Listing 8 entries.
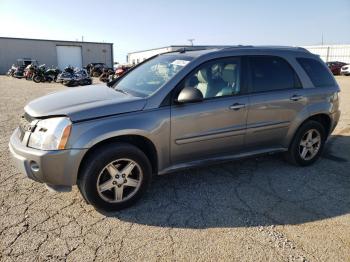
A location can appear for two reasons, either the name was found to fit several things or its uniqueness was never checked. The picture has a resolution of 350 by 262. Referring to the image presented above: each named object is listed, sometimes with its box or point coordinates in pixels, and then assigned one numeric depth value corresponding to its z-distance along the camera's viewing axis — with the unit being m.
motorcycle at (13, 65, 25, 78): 29.81
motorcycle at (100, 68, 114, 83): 23.92
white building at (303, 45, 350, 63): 38.87
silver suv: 3.11
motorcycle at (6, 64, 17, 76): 31.00
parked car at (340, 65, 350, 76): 28.70
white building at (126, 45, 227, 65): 46.18
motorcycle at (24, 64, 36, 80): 25.16
